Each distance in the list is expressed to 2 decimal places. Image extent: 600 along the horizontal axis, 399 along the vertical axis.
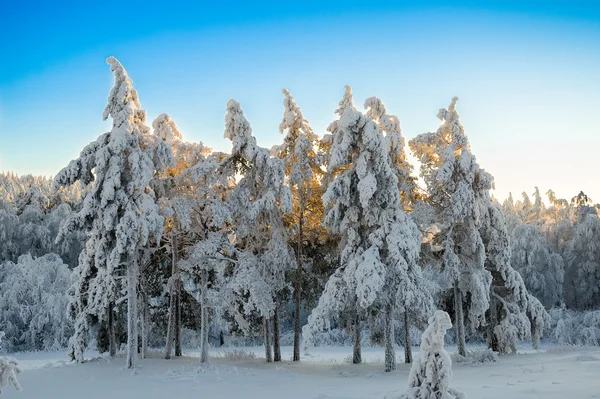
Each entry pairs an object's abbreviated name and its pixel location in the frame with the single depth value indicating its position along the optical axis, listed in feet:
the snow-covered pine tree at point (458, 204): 68.95
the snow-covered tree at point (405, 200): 59.80
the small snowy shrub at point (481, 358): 63.67
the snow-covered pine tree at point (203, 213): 62.44
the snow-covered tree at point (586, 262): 117.08
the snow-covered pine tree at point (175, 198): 62.39
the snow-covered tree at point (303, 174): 71.92
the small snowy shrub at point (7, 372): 30.09
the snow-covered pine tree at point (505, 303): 72.69
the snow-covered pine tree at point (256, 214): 64.23
